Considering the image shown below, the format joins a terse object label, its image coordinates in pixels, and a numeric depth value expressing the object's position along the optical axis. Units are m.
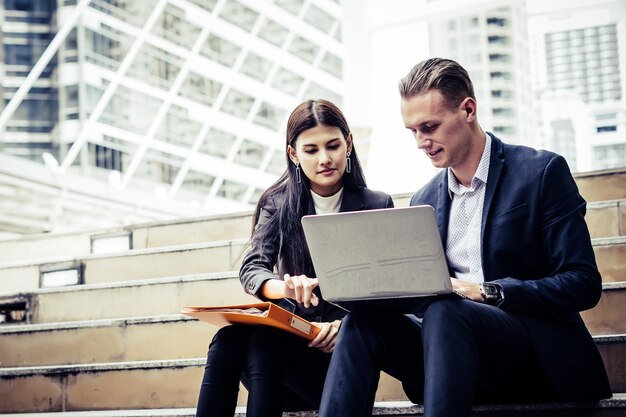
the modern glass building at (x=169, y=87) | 30.16
